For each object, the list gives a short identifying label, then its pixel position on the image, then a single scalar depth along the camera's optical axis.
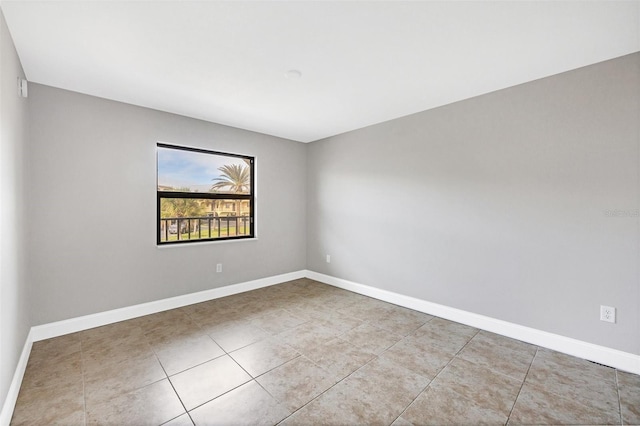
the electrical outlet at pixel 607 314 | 2.12
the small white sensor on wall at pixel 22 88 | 2.08
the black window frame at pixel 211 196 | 3.31
